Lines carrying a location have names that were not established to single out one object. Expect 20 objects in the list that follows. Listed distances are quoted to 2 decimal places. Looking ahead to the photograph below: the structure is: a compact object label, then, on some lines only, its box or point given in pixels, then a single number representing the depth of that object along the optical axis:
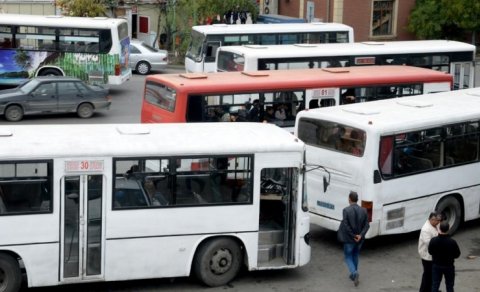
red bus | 19.73
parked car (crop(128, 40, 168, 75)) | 37.59
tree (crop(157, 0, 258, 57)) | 41.81
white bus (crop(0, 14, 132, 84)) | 30.86
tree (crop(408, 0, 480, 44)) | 41.69
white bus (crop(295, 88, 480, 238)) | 15.33
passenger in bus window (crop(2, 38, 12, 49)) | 30.81
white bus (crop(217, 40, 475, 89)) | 25.64
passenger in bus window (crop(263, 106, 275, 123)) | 20.78
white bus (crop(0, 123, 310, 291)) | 12.62
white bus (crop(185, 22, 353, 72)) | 31.22
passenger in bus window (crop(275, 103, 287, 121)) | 20.98
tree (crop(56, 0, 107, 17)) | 40.62
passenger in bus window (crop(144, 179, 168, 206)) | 13.20
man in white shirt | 12.95
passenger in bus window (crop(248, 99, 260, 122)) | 20.47
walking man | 13.84
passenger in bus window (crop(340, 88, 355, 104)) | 21.64
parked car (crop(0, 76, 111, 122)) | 26.92
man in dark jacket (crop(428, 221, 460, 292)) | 12.34
